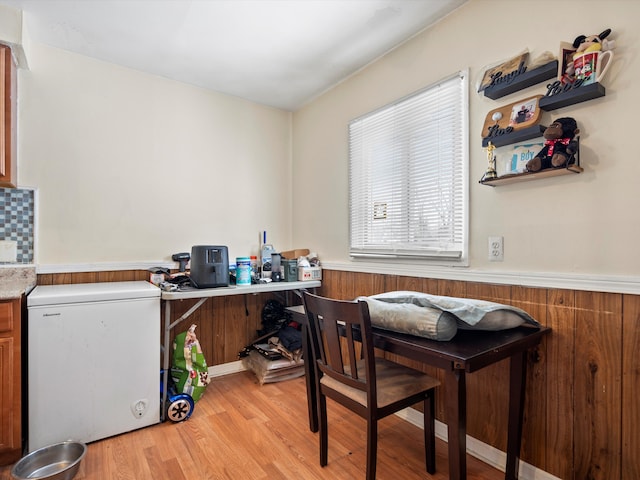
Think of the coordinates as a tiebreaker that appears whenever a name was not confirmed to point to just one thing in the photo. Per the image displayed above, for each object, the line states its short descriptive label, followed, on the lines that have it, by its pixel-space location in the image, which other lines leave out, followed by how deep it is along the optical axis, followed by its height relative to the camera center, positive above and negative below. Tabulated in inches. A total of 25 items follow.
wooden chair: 56.8 -27.1
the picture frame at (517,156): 62.5 +15.8
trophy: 67.8 +14.8
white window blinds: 77.7 +16.3
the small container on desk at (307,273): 115.6 -12.0
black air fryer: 95.5 -8.2
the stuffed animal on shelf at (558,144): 57.3 +16.3
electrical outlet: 69.2 -2.1
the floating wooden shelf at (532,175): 57.4 +11.6
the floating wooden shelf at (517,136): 60.9 +19.3
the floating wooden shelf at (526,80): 60.1 +29.4
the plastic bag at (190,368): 93.3 -36.6
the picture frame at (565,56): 57.8 +31.3
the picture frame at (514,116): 62.1 +23.7
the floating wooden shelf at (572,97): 54.3 +23.7
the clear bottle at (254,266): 120.0 -10.2
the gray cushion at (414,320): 55.2 -13.8
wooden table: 49.5 -18.5
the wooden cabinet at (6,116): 78.1 +28.2
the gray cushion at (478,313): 56.1 -12.4
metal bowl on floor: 62.9 -44.4
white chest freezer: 71.9 -28.1
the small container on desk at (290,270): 114.7 -10.8
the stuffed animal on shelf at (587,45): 54.8 +31.6
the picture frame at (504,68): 64.7 +33.7
